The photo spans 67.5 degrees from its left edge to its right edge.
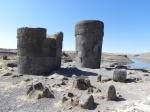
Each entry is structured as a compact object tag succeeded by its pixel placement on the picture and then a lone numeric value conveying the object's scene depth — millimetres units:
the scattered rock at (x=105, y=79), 6845
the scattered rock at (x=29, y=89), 5366
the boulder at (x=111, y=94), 4735
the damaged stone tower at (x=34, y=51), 8310
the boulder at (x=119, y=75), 6803
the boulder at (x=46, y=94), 5117
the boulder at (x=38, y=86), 5467
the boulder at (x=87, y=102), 4307
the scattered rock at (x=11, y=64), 10607
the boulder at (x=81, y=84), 5716
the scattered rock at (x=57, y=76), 7231
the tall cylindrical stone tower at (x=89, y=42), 10303
